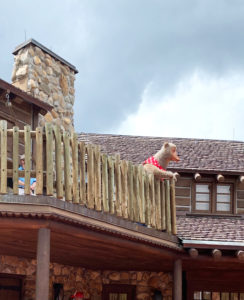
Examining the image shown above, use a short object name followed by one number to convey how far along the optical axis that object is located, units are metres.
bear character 13.16
